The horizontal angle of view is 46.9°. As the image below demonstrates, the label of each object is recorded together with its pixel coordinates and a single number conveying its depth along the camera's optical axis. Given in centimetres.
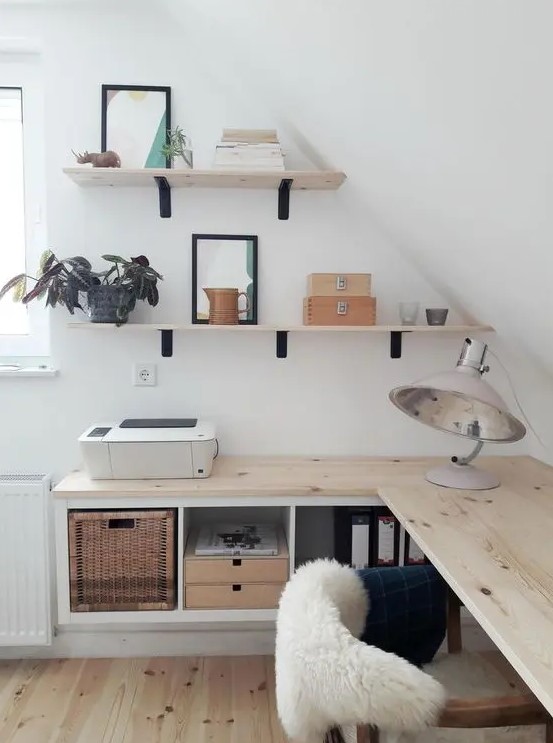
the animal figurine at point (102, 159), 226
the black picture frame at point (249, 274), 247
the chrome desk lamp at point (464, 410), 191
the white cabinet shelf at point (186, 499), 209
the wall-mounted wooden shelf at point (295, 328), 229
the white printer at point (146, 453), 213
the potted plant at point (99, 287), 227
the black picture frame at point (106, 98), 241
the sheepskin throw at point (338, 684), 110
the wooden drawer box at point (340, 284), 233
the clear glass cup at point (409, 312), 239
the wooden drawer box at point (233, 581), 215
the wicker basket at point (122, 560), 212
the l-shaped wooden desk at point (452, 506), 124
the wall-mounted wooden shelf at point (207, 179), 223
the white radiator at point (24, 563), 229
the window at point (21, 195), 249
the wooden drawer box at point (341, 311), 233
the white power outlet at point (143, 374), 251
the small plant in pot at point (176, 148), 228
